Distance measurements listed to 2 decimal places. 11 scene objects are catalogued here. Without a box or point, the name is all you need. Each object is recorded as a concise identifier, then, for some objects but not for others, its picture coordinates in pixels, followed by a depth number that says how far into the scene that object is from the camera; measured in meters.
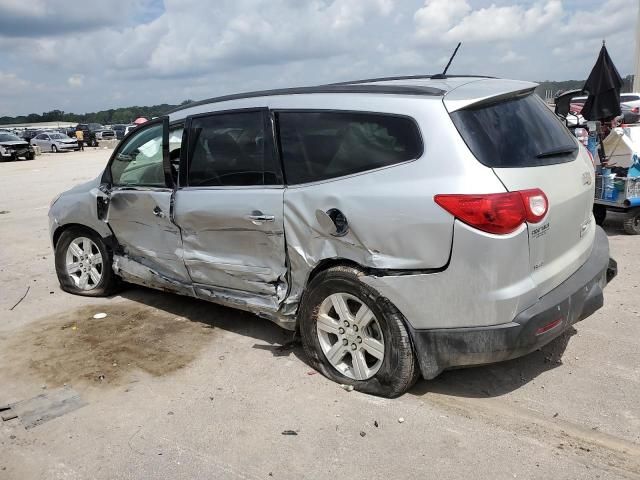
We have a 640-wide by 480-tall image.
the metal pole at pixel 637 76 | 38.14
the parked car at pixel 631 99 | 20.06
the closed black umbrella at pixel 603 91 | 8.08
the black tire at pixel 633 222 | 7.31
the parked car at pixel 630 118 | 9.58
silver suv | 3.06
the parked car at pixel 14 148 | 30.92
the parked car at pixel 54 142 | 39.62
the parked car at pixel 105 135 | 50.28
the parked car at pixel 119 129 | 51.06
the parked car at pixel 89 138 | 46.38
